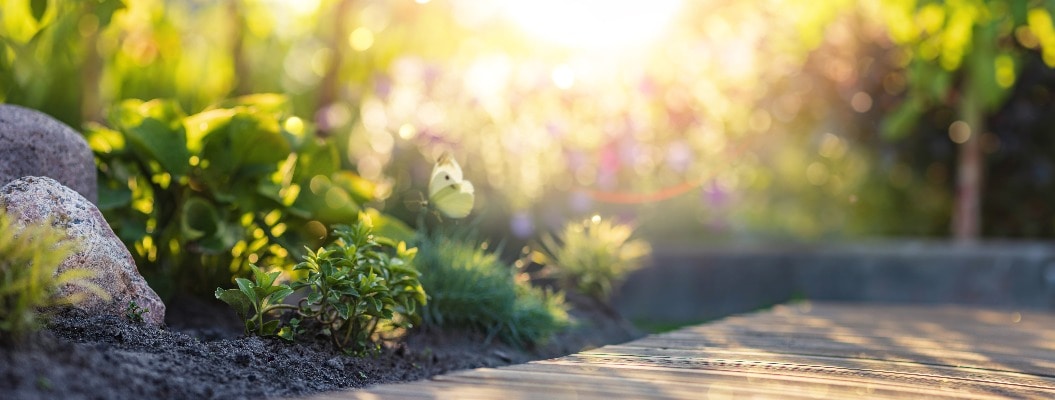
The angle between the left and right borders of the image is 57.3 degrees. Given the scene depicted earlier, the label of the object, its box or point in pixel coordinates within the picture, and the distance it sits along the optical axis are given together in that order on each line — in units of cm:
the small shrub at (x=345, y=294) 228
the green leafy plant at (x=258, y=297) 223
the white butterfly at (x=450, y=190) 289
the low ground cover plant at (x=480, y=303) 303
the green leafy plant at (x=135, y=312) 228
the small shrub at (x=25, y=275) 170
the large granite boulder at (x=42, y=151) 267
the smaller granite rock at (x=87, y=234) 220
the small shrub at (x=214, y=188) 302
